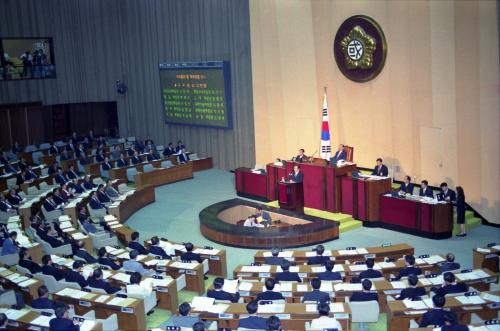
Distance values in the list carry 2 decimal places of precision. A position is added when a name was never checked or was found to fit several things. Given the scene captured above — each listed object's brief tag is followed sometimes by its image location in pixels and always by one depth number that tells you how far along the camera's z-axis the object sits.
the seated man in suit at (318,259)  11.07
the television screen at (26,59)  24.64
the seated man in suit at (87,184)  18.14
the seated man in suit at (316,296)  9.02
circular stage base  13.76
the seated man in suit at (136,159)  21.65
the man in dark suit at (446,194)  13.86
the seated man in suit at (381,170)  15.31
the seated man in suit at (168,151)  22.58
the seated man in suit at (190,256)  11.68
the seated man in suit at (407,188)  14.45
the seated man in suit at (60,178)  18.86
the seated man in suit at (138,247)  12.36
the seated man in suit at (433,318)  7.96
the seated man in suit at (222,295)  9.26
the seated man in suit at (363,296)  8.93
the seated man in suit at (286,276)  10.04
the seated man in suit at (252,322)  8.09
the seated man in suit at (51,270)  10.60
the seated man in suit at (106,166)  21.03
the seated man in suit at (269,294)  9.09
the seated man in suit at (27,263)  11.11
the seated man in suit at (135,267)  10.85
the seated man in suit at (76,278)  10.24
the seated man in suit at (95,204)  16.34
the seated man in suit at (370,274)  9.91
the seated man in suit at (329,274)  9.97
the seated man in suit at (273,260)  11.21
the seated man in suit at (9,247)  12.52
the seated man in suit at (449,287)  8.87
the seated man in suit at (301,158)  16.36
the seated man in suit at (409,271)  9.98
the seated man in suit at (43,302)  9.09
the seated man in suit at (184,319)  8.23
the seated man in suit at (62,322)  7.82
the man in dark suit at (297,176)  15.48
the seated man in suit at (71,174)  19.56
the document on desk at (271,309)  8.54
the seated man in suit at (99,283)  9.94
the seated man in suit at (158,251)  11.97
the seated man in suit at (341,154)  16.47
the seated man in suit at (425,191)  14.10
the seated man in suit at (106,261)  11.09
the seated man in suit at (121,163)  21.31
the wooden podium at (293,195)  15.48
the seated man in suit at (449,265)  10.13
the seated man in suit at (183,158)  22.17
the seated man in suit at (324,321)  7.89
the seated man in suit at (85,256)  11.73
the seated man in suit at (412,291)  8.99
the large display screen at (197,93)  21.86
